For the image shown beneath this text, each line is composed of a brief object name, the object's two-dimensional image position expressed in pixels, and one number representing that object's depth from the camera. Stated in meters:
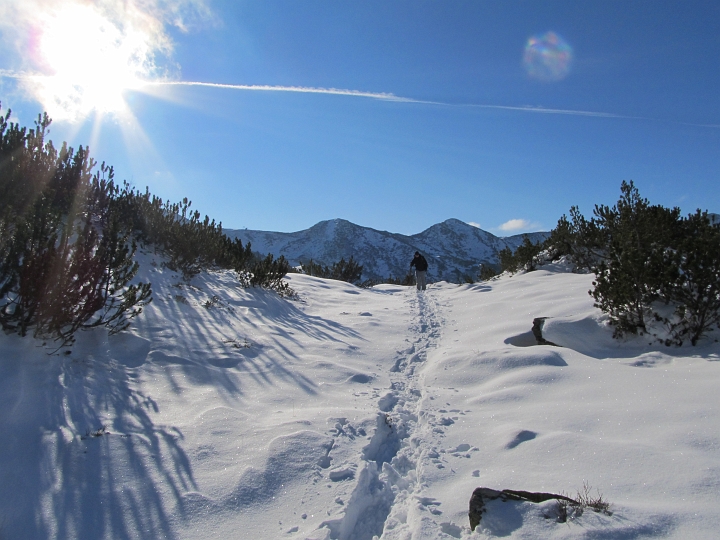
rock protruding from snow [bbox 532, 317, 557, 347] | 5.88
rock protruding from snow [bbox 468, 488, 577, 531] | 2.28
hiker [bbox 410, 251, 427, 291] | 14.02
